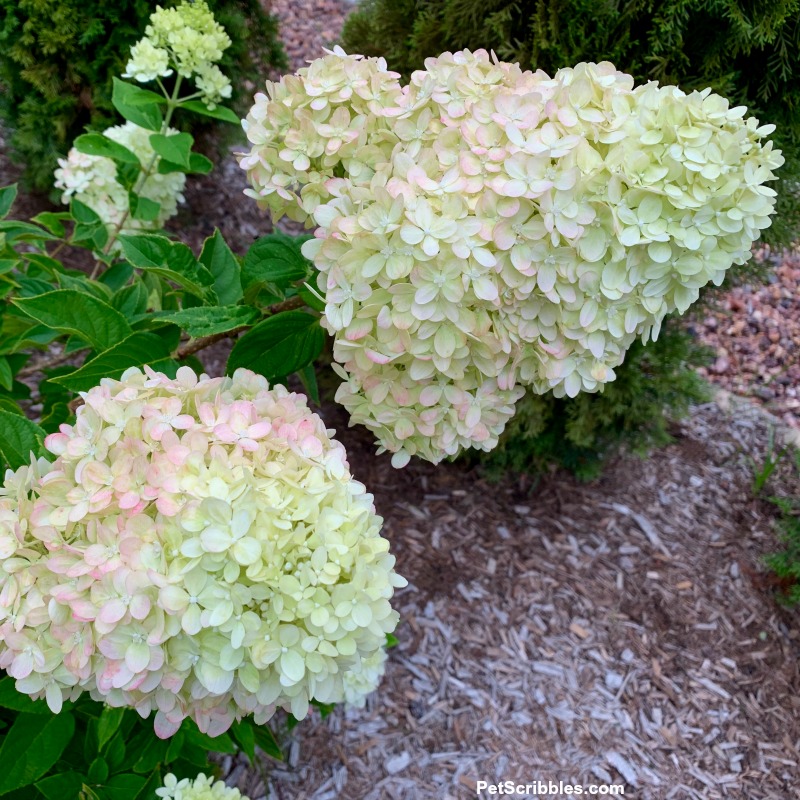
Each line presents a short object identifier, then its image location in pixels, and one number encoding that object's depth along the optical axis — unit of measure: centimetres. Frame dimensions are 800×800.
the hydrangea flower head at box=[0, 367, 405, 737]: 41
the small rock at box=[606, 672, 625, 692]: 105
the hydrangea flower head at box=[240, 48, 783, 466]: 46
